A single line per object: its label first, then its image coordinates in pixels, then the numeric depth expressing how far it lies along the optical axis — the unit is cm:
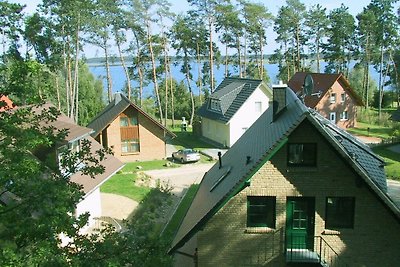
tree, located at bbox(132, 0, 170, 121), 4681
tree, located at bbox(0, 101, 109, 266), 830
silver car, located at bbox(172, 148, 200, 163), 3803
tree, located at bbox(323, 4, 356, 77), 6303
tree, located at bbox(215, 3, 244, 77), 5222
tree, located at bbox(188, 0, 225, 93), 5166
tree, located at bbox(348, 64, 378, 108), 6968
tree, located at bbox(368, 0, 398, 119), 5991
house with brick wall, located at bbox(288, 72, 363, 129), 5097
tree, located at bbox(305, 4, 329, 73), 6212
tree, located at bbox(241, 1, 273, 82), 5456
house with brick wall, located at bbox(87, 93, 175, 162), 3834
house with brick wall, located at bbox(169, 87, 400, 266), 1262
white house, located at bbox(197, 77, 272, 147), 4269
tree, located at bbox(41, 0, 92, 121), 3897
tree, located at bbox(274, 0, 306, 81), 6147
